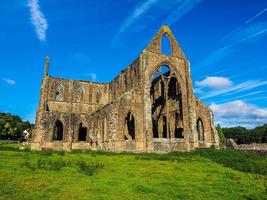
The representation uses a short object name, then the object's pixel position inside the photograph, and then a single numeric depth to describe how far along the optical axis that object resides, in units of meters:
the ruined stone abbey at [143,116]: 21.51
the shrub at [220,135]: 35.85
